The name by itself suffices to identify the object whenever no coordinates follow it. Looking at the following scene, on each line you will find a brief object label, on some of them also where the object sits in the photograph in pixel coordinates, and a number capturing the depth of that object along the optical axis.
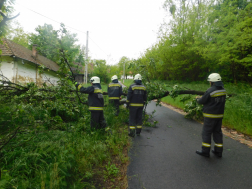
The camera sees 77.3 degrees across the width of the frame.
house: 13.34
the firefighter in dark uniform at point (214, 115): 3.74
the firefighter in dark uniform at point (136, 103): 5.13
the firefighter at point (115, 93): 7.27
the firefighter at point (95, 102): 4.54
